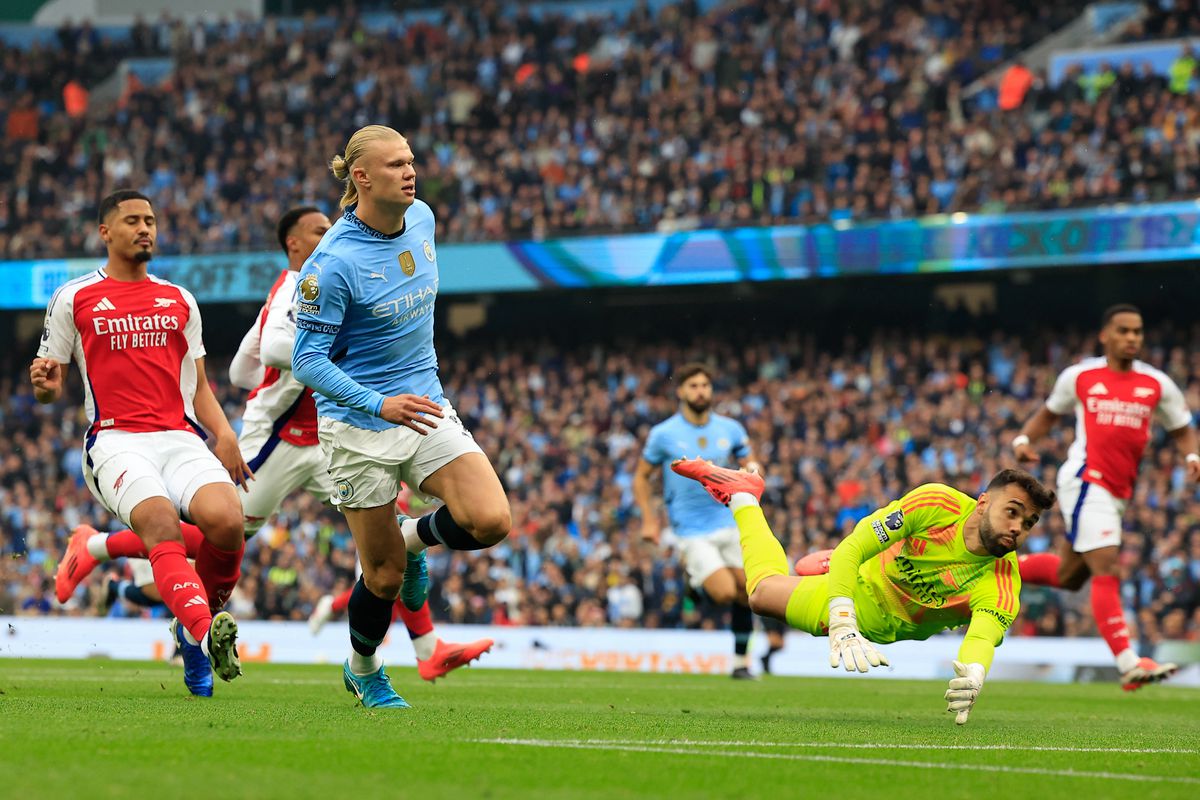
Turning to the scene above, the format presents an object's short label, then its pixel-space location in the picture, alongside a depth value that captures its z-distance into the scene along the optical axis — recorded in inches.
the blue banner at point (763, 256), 895.1
